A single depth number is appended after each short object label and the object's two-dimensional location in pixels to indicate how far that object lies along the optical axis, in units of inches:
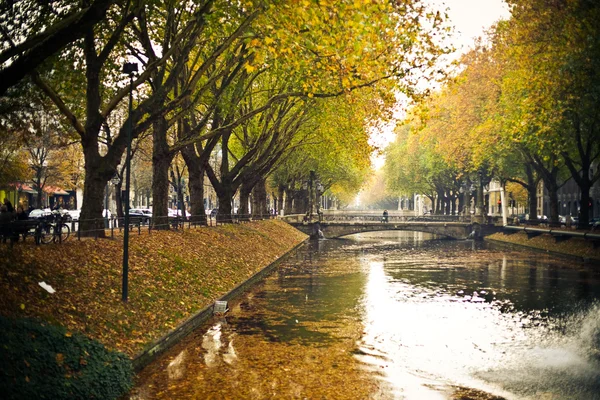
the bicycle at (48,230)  602.0
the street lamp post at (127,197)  525.3
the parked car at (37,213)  1704.2
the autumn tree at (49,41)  379.6
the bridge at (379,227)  2463.1
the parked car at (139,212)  2106.5
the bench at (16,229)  552.7
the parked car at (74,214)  1912.9
